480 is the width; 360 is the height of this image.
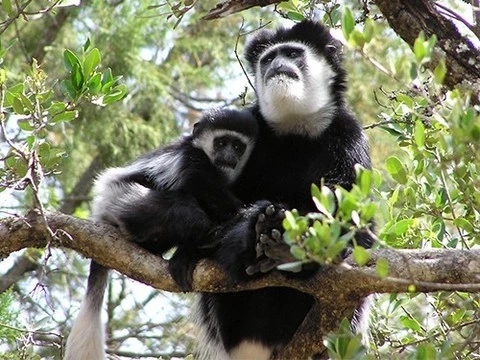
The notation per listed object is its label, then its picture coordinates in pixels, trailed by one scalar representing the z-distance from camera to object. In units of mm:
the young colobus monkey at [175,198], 5637
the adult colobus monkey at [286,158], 5949
